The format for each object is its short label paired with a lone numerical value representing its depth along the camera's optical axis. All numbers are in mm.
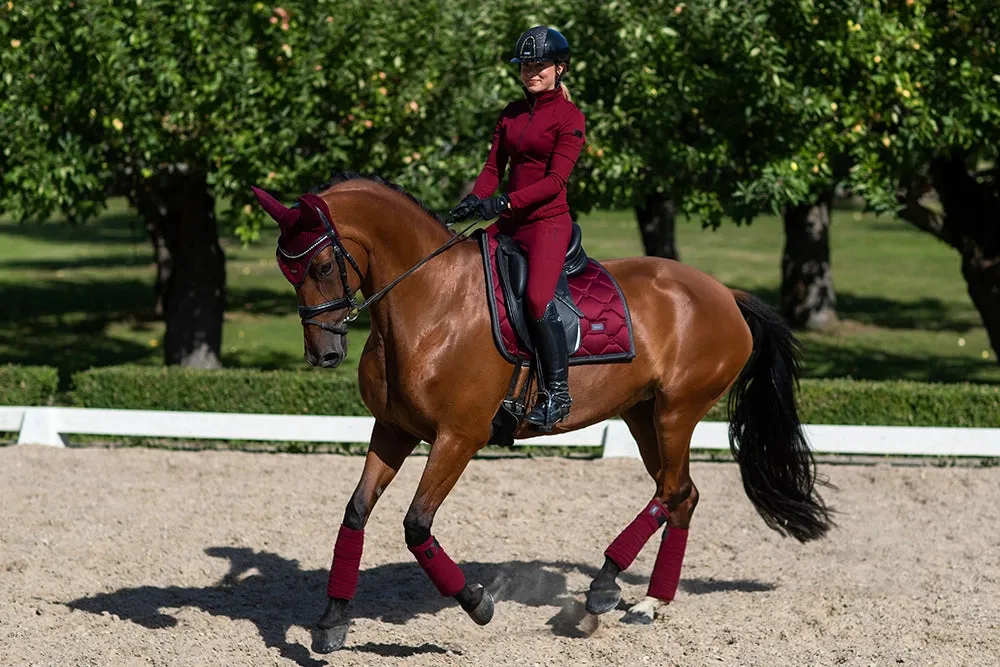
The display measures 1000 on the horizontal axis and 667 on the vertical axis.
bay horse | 12039
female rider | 12594
